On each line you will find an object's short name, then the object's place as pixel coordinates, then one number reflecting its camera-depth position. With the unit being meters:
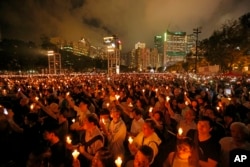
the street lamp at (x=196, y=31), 42.25
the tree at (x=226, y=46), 37.97
